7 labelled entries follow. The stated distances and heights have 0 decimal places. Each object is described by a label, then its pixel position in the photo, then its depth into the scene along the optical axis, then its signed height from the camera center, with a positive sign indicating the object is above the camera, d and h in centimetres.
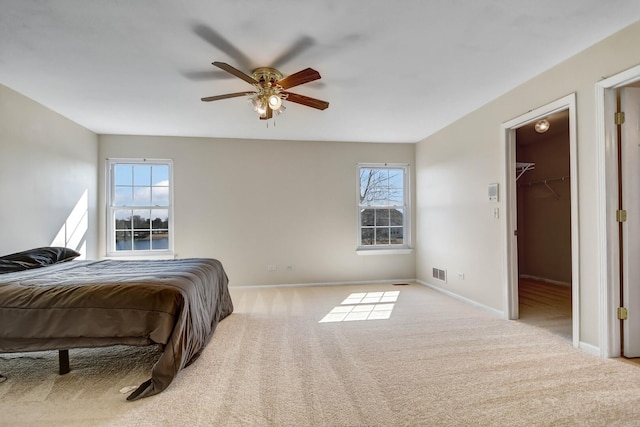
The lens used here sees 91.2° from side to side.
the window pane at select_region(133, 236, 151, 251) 495 -35
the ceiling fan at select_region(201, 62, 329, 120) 249 +111
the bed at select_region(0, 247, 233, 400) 203 -65
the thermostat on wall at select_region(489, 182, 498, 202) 356 +27
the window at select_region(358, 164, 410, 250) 553 +17
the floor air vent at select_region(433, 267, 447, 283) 467 -89
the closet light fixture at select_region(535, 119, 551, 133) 375 +109
